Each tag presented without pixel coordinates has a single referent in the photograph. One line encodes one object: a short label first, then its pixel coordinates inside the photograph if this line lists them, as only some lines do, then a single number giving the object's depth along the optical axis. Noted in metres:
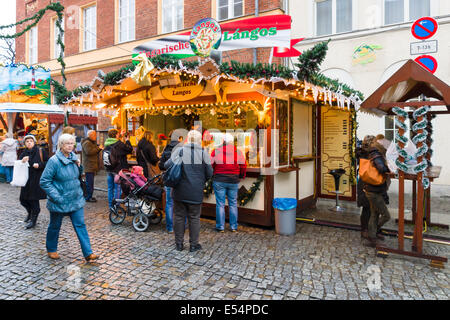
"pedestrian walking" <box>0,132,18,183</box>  10.52
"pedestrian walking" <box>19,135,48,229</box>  6.05
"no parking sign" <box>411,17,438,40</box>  6.19
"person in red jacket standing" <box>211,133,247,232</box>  5.89
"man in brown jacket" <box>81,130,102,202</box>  8.64
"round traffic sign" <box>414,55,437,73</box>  6.14
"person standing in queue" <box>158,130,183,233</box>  5.82
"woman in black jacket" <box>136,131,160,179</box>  6.79
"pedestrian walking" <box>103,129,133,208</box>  7.09
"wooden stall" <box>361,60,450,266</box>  4.27
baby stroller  6.11
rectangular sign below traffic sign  5.99
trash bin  5.84
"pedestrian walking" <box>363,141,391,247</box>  4.97
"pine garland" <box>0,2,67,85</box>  10.28
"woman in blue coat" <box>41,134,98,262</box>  4.20
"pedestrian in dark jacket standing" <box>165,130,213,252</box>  4.89
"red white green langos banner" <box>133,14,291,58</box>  6.36
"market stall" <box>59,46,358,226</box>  6.08
